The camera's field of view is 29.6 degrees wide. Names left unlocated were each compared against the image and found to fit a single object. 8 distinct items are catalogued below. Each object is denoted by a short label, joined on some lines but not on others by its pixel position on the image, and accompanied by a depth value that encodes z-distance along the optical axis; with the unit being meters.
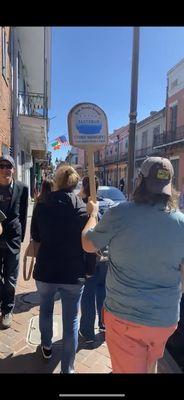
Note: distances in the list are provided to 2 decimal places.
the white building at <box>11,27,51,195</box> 9.86
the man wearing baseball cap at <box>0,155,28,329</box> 3.67
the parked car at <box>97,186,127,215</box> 10.25
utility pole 7.23
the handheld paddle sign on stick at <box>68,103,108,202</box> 2.83
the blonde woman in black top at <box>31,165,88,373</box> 2.64
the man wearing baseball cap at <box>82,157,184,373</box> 1.84
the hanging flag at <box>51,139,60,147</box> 29.60
